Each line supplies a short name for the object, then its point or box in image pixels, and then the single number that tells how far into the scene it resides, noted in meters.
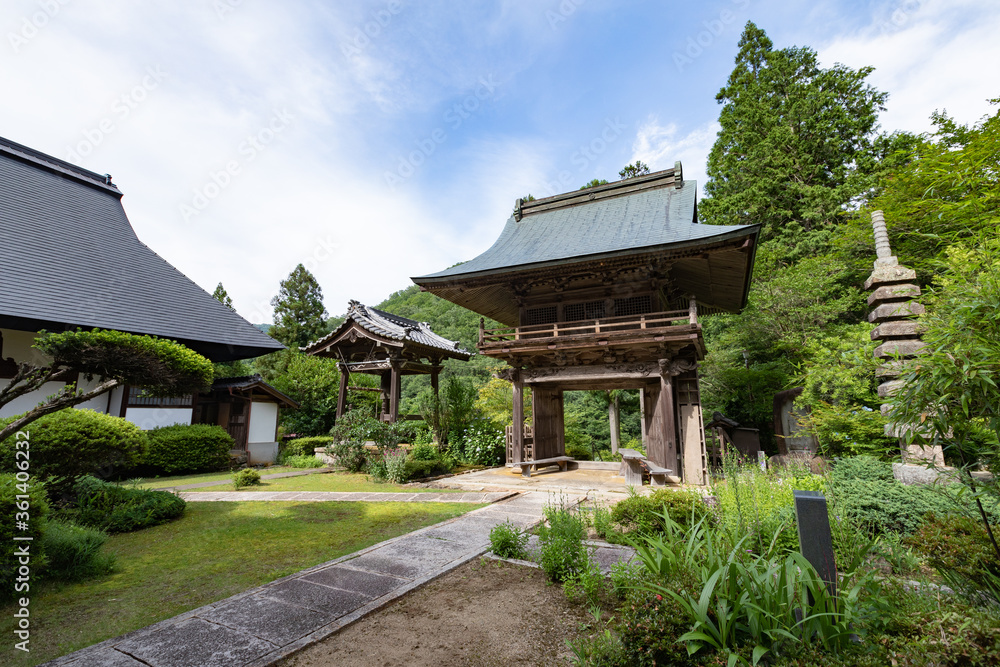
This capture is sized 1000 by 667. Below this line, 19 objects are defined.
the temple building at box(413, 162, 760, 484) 10.02
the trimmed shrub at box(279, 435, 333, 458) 16.42
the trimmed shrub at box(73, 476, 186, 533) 5.82
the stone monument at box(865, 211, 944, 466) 5.76
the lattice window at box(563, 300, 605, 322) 11.89
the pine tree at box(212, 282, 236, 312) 24.19
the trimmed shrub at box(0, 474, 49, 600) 3.58
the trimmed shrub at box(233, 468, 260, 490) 9.76
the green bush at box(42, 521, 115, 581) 4.15
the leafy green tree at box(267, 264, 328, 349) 26.45
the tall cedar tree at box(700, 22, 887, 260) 19.72
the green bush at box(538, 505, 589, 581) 3.84
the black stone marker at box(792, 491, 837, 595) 2.52
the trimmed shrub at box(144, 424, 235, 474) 11.73
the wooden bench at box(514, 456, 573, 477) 11.24
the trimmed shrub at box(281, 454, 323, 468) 14.84
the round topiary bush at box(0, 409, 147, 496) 5.61
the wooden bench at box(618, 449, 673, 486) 9.81
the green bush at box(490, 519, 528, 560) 4.62
